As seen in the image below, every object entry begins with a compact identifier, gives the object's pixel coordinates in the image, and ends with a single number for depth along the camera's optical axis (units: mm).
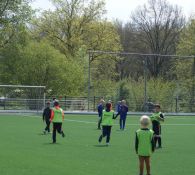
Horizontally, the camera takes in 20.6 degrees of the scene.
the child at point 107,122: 21938
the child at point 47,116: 27281
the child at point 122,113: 31594
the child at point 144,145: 12500
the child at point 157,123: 20984
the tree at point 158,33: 83438
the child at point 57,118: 22500
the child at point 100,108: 33381
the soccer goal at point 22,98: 50575
